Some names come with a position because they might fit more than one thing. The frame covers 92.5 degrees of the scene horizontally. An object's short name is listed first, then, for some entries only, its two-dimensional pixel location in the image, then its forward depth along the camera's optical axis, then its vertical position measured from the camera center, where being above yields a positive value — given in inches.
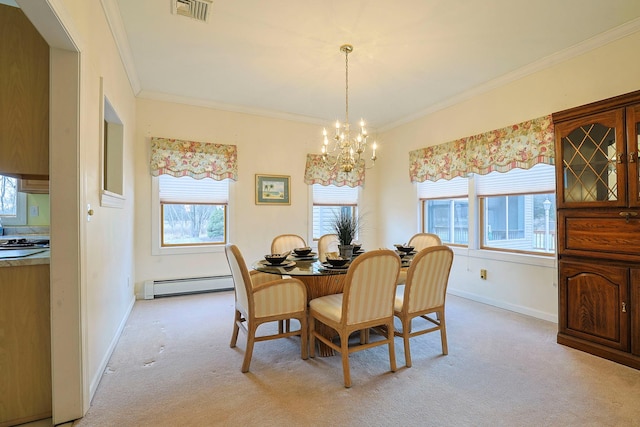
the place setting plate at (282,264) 102.3 -16.2
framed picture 188.1 +16.8
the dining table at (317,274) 92.7 -17.2
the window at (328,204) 207.6 +8.5
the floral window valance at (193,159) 161.6 +31.9
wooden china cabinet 90.2 -4.0
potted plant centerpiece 112.8 -7.5
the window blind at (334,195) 207.5 +14.9
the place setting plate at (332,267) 95.7 -16.2
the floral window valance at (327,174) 200.2 +28.6
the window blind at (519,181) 131.1 +15.7
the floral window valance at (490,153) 126.6 +30.5
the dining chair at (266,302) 87.2 -25.1
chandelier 115.9 +27.7
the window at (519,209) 132.6 +2.6
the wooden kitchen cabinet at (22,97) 70.4 +28.1
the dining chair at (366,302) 79.4 -23.4
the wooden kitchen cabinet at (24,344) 66.1 -27.8
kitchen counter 64.7 -9.2
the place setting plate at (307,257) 118.0 -16.2
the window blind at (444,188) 167.2 +15.9
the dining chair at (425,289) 89.9 -22.7
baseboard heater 159.6 -37.6
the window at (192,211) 169.3 +3.4
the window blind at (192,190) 168.9 +15.5
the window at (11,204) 114.9 +5.5
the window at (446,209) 168.7 +3.8
